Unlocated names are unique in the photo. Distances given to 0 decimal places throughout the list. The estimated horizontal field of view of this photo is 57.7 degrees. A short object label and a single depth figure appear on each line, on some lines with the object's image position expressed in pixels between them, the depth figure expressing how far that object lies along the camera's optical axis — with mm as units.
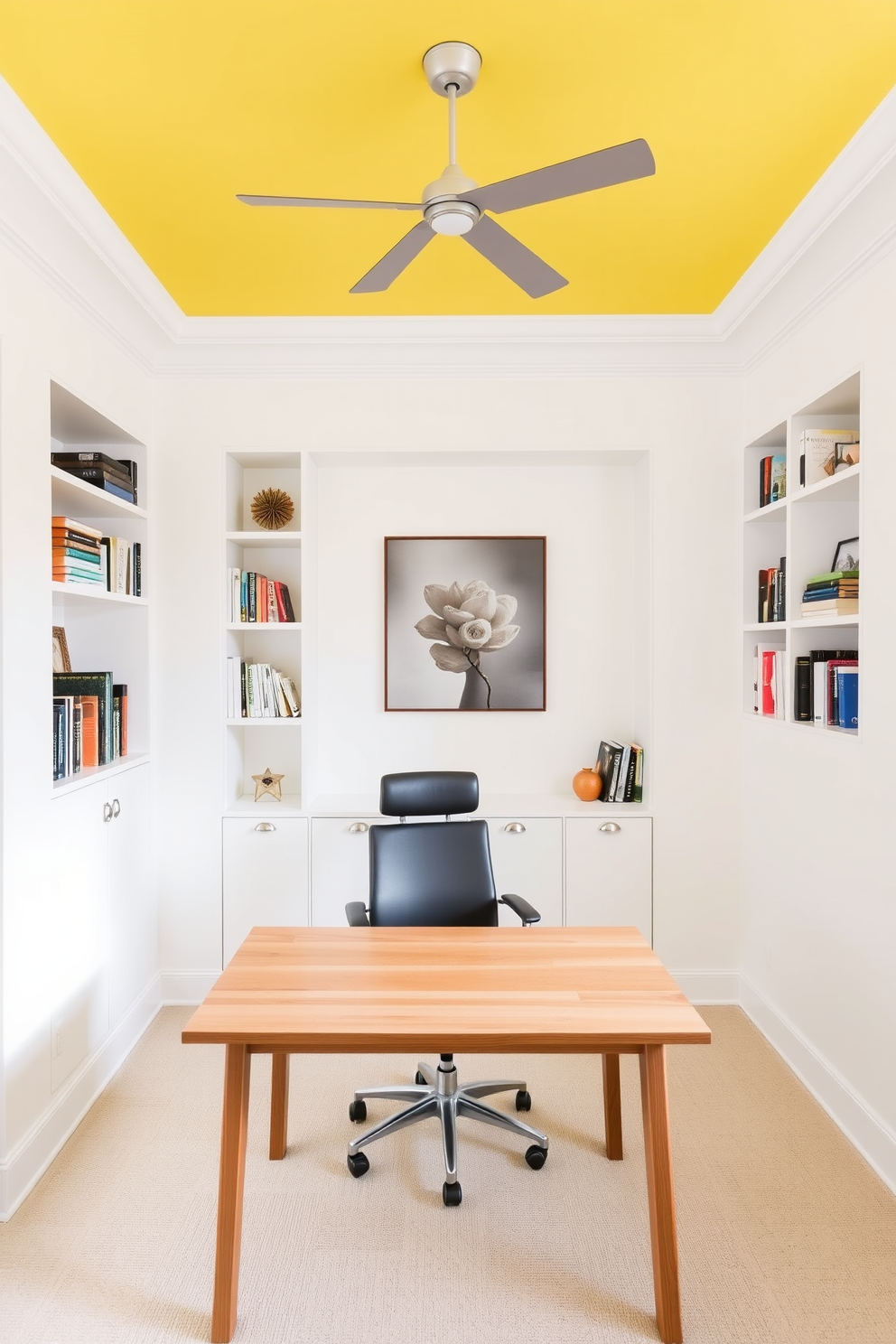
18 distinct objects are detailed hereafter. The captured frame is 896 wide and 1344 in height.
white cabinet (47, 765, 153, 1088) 2617
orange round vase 3600
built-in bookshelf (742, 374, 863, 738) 2795
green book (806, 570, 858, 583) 2652
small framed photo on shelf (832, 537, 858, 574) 2877
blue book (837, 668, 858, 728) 2637
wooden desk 1748
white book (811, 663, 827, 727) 2801
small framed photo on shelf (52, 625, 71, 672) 3186
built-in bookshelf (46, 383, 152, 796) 3340
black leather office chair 2746
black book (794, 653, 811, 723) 2959
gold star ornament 3656
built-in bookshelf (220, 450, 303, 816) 3777
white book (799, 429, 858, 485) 2889
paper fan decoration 3680
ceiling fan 1658
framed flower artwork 3846
